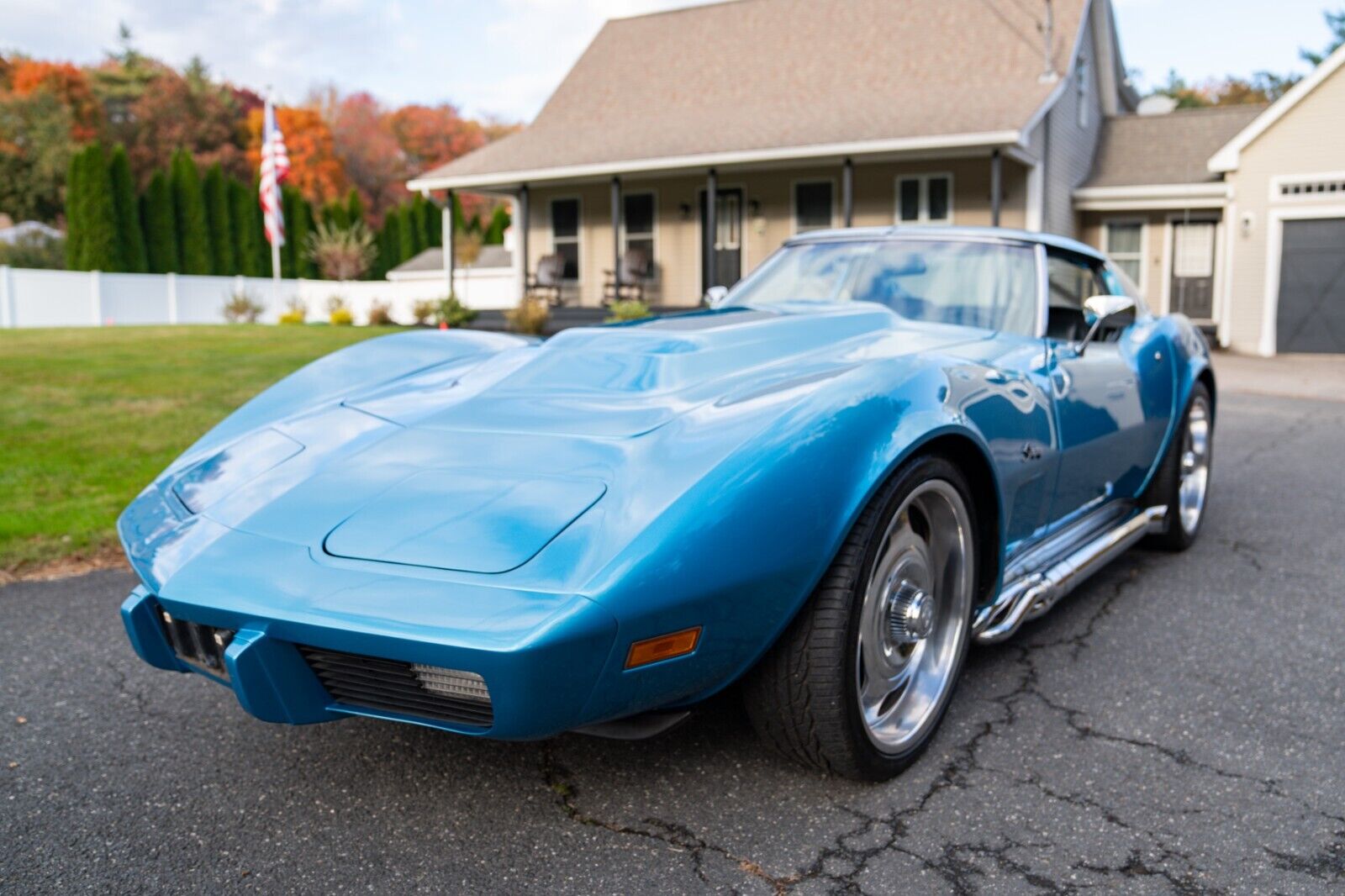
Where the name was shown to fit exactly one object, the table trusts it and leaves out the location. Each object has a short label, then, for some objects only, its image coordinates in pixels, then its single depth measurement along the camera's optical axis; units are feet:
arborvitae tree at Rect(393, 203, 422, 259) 115.75
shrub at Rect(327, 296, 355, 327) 70.23
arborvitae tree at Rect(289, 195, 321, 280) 104.63
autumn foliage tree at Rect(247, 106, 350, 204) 163.53
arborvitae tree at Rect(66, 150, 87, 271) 88.84
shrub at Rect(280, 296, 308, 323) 72.95
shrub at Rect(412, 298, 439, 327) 63.21
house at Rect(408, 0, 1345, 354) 56.29
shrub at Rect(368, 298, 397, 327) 68.74
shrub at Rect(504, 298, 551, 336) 55.67
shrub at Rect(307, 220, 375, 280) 93.61
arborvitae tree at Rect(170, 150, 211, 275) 97.25
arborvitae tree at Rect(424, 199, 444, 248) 120.37
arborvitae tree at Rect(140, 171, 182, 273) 96.12
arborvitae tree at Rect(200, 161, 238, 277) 99.14
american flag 79.87
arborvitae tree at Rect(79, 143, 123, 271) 89.40
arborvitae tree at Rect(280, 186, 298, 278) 104.63
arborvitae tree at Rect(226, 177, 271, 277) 100.94
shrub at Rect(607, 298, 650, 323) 51.19
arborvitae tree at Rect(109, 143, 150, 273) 91.09
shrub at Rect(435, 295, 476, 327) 59.62
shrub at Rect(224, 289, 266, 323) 78.69
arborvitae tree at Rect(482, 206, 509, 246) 118.93
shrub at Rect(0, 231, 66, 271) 104.32
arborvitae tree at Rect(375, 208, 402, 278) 115.24
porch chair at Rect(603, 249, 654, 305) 63.21
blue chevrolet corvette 6.26
